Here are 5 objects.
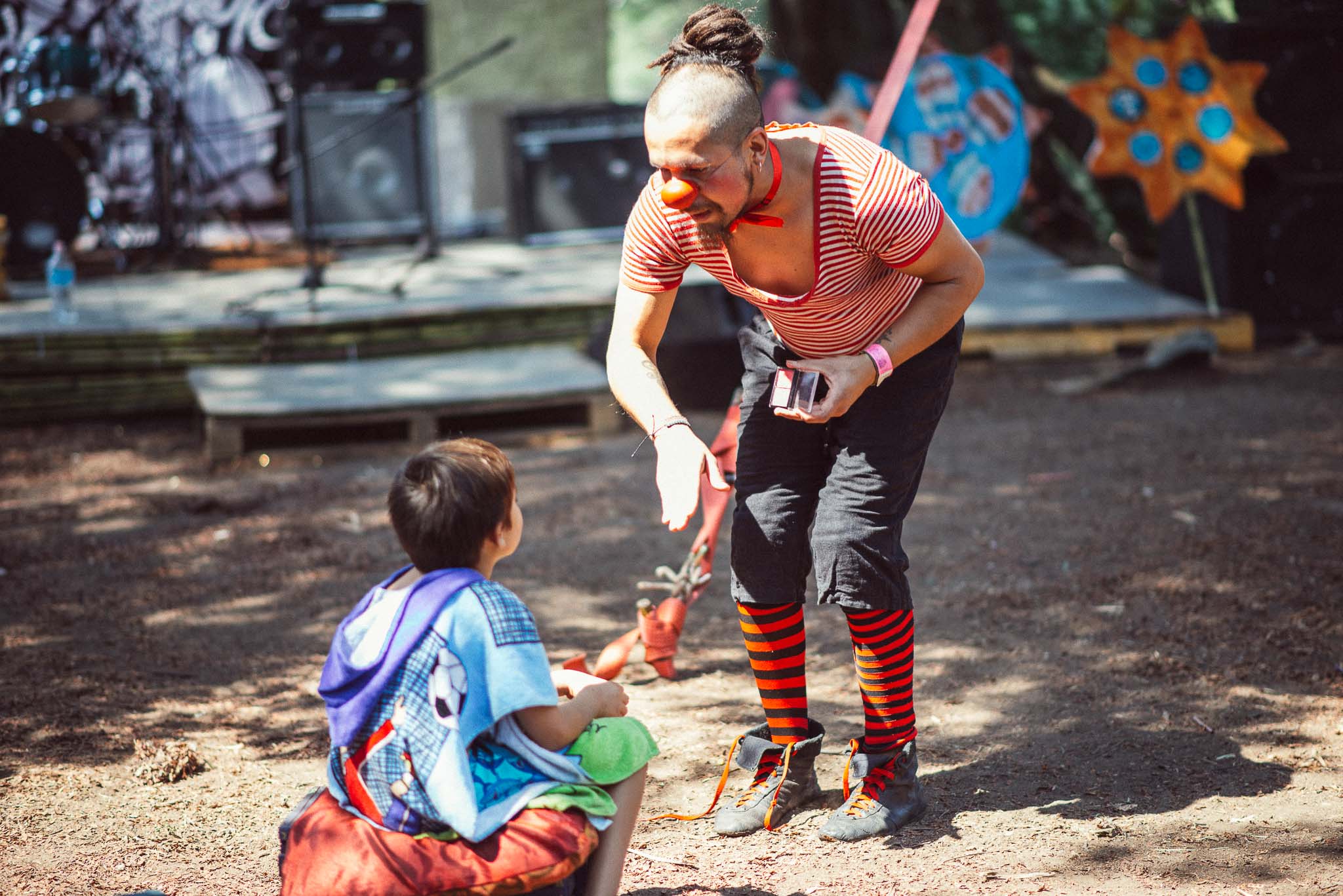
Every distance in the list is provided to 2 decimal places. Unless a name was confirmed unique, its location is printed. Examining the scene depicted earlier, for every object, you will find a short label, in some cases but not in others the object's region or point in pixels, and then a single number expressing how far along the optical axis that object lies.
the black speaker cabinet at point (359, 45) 8.81
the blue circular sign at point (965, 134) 7.97
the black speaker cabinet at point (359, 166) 9.16
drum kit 8.77
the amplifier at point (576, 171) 9.25
